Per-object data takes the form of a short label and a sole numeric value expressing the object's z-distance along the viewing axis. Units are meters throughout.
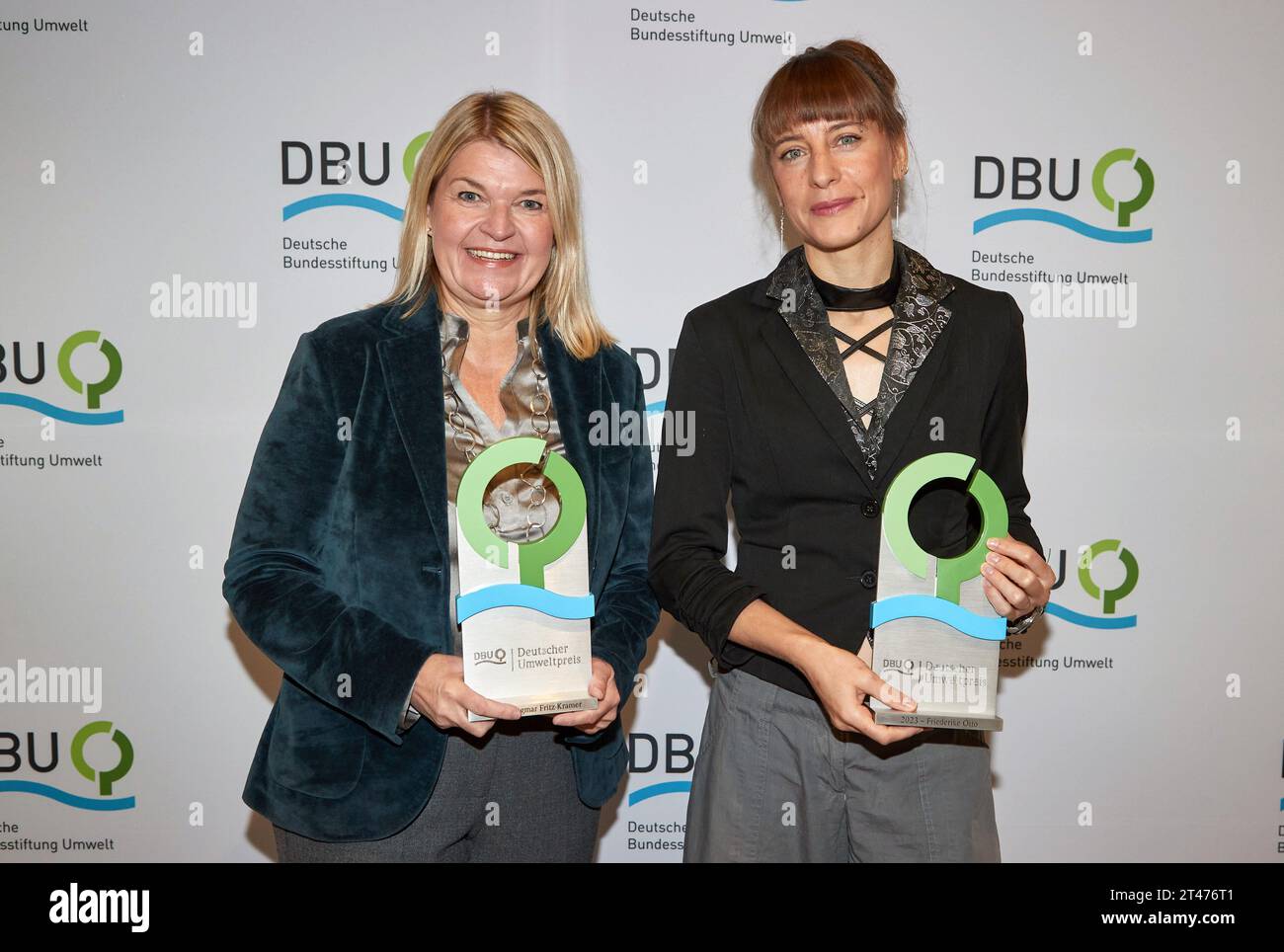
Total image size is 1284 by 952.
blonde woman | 1.33
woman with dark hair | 1.32
